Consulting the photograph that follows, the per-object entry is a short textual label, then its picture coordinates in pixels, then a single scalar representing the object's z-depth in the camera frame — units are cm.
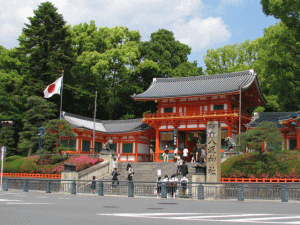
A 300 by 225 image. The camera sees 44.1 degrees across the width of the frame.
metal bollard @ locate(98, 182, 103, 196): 2201
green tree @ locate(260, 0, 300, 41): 2930
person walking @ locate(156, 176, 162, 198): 2061
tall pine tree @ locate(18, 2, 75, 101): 4366
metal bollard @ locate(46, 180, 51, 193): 2356
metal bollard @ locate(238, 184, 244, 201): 1909
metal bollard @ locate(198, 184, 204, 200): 1945
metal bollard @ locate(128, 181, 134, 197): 2077
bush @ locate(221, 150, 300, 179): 2477
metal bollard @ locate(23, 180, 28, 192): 2433
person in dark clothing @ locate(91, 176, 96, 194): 2267
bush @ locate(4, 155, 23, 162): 3801
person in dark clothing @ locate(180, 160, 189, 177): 2279
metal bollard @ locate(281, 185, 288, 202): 1873
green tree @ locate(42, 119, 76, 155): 3375
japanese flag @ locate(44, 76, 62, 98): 3919
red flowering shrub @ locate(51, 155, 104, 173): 3145
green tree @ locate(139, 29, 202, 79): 5131
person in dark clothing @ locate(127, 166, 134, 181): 2522
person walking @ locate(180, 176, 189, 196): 1978
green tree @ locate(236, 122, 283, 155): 2533
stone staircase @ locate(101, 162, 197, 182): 3030
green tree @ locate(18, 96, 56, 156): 3853
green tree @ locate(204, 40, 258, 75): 5106
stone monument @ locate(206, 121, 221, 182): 2234
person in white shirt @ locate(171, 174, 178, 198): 2016
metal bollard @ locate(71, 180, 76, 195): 2282
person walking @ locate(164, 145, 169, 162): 3600
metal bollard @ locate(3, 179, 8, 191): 2472
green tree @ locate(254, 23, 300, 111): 3109
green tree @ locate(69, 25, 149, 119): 4928
